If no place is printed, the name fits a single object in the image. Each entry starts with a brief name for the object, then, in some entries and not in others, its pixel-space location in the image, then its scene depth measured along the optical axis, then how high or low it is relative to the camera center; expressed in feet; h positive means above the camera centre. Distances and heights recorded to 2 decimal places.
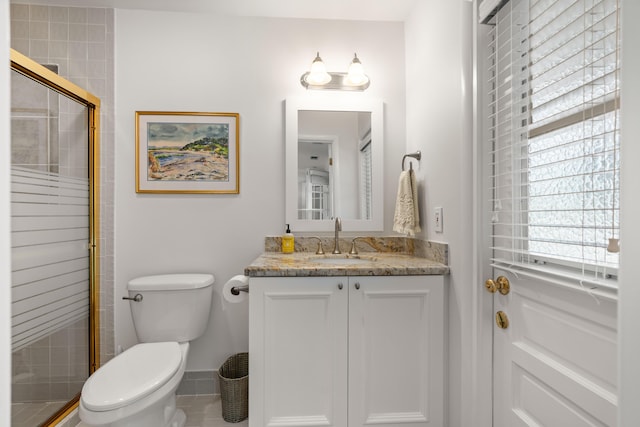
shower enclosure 4.93 -0.44
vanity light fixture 6.59 +2.74
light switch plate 5.34 -0.10
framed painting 6.66 +1.24
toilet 4.15 -2.21
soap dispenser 6.61 -0.61
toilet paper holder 5.37 -1.22
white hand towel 5.93 +0.13
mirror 6.84 +1.03
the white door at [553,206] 2.78 +0.06
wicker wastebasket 5.82 -3.25
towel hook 6.15 +1.08
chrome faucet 6.66 -0.55
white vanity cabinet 4.84 -2.03
